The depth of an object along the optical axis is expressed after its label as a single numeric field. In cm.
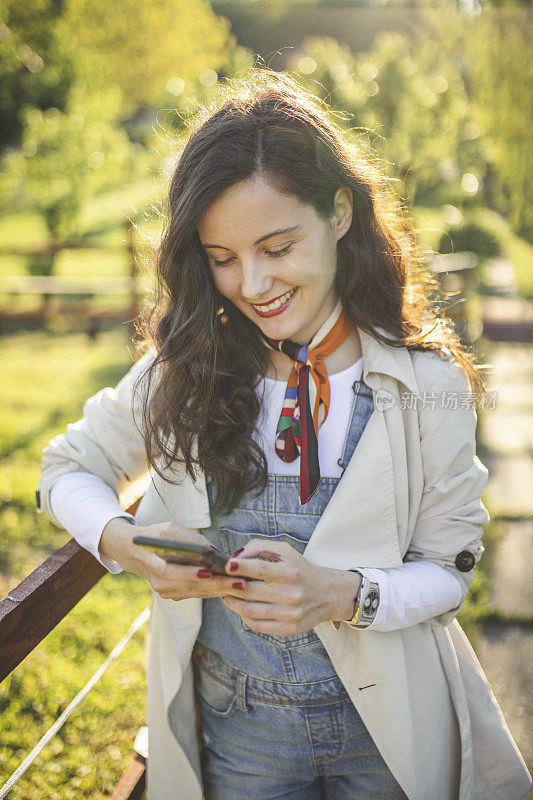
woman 150
